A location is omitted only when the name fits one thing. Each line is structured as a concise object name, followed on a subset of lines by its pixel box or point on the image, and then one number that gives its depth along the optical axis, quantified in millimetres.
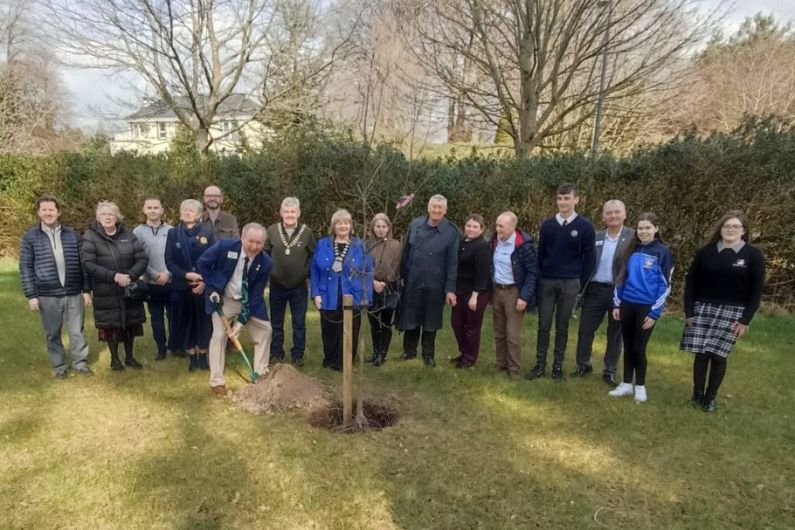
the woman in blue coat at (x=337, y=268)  5258
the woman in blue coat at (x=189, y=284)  5336
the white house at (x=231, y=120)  16453
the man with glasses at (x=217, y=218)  6211
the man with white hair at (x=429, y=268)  5562
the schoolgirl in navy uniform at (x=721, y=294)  4469
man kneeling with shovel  4820
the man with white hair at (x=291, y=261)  5621
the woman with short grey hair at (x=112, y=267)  5121
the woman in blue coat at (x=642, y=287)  4887
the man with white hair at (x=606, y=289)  5281
